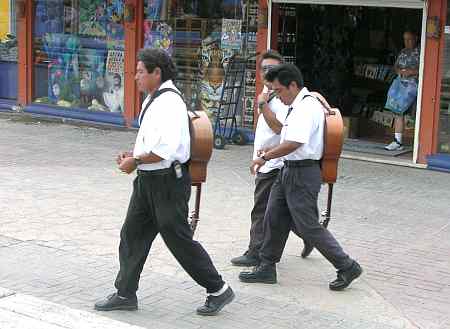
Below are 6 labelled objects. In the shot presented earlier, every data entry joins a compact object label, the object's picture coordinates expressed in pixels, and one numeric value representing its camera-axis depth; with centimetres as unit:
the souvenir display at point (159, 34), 1286
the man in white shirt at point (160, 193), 494
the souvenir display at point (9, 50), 1509
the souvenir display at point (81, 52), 1349
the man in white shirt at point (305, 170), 564
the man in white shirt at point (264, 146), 592
